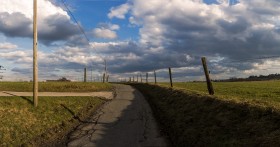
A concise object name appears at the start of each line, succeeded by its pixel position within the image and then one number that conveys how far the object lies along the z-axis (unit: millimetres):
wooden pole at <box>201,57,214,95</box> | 12256
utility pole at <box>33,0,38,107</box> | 13161
